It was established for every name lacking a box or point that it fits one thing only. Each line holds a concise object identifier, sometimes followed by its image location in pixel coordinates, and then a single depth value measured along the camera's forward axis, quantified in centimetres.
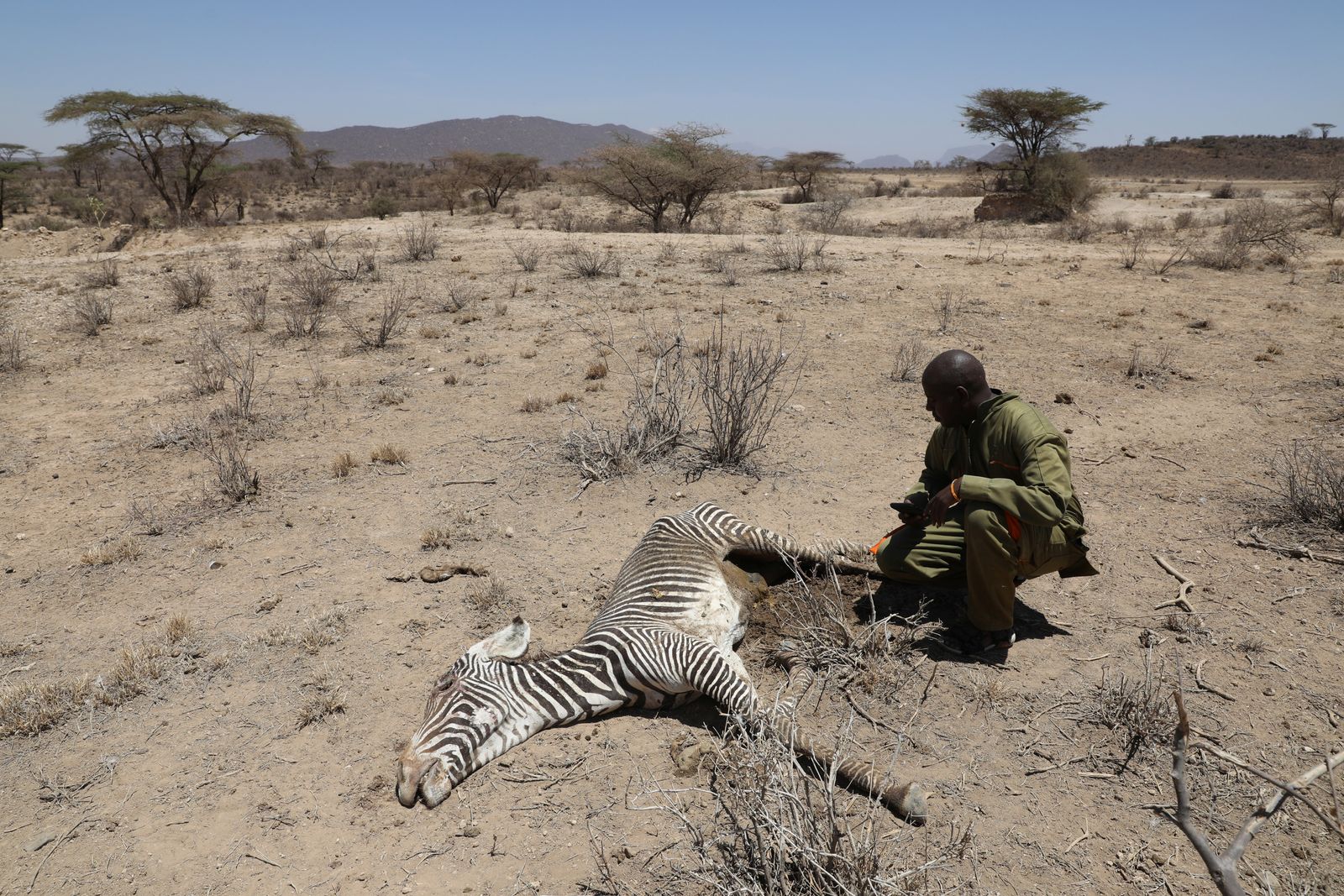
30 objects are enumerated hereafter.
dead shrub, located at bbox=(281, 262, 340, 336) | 981
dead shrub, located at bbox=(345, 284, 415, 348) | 923
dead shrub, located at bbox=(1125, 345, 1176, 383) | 770
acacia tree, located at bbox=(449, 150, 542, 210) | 2934
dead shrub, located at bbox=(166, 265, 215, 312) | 1115
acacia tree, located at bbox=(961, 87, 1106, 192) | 2456
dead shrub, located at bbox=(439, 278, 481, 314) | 1076
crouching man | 352
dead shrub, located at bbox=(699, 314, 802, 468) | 586
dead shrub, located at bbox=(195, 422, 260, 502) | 576
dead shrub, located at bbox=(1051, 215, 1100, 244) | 1653
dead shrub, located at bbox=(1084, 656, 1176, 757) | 321
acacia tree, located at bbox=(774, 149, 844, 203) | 3139
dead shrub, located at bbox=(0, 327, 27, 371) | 873
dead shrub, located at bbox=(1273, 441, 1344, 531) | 466
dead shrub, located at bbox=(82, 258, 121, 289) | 1227
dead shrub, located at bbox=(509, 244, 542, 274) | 1299
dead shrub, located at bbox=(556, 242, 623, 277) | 1230
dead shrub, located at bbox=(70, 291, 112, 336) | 1006
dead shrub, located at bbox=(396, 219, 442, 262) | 1424
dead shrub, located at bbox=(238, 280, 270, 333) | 1010
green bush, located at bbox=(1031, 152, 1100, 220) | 2158
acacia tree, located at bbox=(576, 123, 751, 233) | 2048
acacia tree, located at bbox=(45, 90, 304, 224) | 2239
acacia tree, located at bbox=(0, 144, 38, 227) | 2677
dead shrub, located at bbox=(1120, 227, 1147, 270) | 1238
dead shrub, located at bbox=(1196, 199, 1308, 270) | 1216
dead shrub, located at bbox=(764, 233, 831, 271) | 1260
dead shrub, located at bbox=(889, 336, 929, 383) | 781
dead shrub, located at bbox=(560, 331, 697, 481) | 597
